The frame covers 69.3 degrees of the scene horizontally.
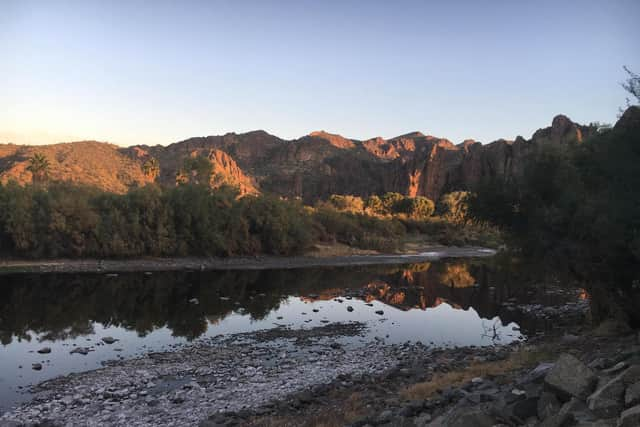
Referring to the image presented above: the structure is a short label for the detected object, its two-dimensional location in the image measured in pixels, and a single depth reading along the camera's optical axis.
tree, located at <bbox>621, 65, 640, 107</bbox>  10.01
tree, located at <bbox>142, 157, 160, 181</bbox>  81.75
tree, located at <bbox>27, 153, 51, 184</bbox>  62.47
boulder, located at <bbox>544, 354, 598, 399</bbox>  5.70
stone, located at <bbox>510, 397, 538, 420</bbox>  5.85
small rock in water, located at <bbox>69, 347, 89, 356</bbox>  14.98
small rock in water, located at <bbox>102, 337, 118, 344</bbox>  16.44
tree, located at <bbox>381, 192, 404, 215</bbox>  102.72
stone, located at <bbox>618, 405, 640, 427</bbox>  4.05
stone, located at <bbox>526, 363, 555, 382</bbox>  7.50
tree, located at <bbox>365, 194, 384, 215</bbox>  95.83
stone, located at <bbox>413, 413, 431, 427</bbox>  6.94
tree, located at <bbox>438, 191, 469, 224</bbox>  89.84
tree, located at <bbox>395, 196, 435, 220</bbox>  97.78
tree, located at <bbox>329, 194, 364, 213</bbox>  90.75
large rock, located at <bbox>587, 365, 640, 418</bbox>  4.87
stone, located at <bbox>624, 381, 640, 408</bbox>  4.65
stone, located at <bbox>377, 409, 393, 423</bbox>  7.72
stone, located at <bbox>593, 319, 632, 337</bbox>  12.56
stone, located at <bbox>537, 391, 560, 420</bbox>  5.55
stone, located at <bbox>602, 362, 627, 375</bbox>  6.30
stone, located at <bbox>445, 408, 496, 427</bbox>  5.60
